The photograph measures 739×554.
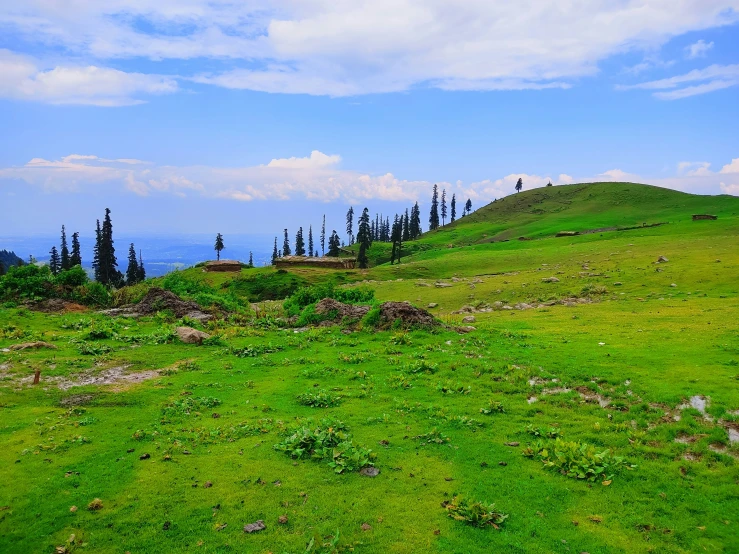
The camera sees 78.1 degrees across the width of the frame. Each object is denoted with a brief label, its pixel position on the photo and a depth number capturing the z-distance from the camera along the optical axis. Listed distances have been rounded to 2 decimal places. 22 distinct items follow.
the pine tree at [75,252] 103.19
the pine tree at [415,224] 173.89
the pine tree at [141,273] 114.78
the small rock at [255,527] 8.20
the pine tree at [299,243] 147.25
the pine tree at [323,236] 171.75
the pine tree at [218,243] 125.26
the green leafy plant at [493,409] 13.30
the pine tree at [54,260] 112.19
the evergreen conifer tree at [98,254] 90.19
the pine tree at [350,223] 186.06
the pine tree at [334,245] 129.70
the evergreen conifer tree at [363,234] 101.51
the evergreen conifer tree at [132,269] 109.38
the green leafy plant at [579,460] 9.84
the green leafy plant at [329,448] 10.35
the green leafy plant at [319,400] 14.29
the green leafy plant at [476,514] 8.34
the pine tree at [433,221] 198.38
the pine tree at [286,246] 148.44
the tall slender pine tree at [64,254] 100.75
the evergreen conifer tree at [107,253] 88.54
